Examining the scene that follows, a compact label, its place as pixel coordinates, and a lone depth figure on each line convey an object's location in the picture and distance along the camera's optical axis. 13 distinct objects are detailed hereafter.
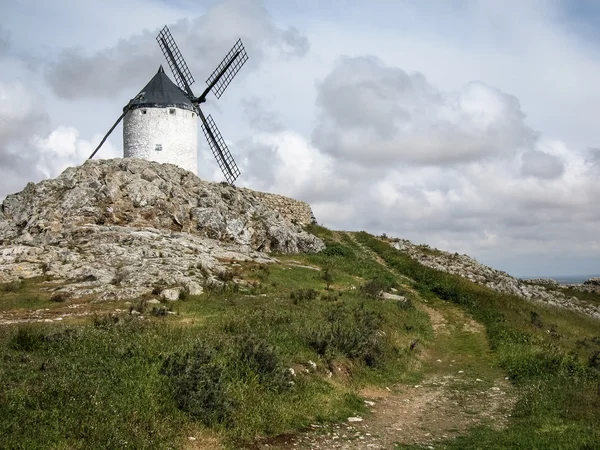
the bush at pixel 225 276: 30.80
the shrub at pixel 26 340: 15.27
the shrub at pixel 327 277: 36.86
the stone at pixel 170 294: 25.88
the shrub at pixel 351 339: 19.38
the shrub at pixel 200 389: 12.77
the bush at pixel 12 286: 26.39
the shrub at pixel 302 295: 27.87
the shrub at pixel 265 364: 15.42
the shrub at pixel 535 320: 32.16
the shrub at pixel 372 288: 33.12
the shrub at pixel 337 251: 50.82
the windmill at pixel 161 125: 50.22
